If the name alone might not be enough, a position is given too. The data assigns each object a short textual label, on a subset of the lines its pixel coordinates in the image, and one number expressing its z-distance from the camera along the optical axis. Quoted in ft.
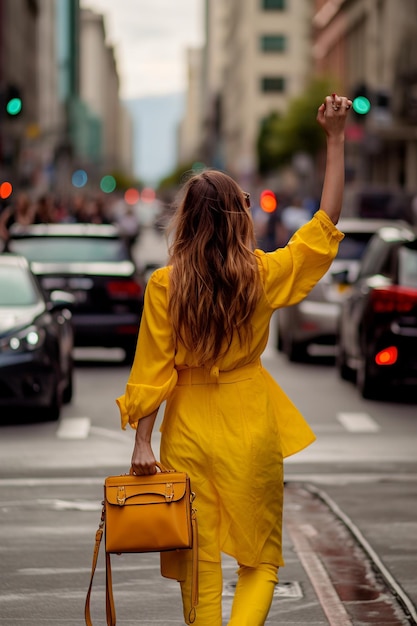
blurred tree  290.56
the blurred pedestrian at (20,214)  78.33
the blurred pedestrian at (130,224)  156.69
